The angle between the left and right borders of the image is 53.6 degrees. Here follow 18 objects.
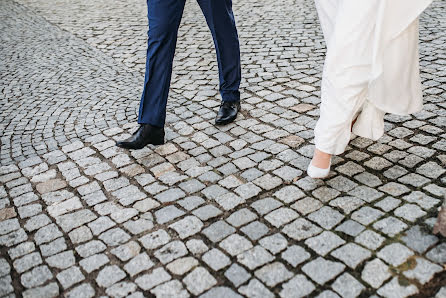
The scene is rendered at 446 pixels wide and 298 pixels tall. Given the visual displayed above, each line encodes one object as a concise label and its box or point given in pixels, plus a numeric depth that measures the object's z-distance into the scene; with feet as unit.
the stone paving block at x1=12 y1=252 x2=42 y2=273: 7.91
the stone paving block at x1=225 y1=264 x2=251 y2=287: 7.16
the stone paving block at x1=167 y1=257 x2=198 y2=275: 7.47
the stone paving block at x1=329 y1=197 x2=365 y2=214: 8.58
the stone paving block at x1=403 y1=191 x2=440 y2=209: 8.48
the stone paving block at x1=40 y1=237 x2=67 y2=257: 8.22
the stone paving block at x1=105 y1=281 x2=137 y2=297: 7.14
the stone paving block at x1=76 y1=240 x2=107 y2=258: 8.12
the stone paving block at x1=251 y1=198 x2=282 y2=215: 8.80
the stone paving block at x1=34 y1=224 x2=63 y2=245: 8.59
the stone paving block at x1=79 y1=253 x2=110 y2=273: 7.75
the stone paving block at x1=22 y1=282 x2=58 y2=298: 7.27
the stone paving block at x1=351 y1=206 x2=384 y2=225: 8.22
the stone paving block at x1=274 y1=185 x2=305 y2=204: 9.07
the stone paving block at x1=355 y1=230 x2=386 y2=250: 7.61
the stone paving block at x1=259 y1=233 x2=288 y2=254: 7.75
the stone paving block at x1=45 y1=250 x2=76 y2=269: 7.88
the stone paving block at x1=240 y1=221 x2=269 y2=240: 8.13
